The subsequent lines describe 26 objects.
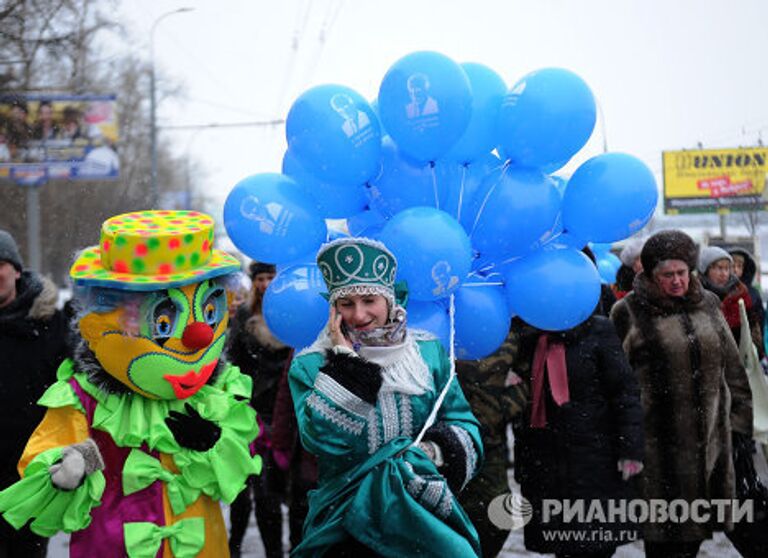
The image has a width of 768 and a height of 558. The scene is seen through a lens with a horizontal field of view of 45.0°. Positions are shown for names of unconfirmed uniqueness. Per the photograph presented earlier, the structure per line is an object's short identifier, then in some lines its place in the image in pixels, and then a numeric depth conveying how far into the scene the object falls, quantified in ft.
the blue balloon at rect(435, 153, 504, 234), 12.46
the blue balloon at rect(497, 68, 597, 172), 11.70
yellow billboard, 135.74
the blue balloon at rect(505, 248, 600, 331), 12.22
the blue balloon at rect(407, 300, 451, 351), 11.67
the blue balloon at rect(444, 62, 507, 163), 12.57
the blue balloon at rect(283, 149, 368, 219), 12.60
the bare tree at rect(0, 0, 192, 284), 28.60
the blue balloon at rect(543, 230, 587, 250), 12.95
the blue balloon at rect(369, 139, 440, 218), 12.23
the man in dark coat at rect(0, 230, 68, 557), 15.31
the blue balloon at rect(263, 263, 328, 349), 12.03
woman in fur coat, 15.66
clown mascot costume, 11.10
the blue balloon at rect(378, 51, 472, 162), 11.28
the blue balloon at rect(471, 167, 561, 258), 11.95
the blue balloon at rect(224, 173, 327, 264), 11.95
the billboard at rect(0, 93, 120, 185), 55.01
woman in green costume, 9.43
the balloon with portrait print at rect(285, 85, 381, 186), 11.59
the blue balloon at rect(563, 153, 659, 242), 12.22
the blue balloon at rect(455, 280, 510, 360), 12.11
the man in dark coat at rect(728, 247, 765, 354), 27.94
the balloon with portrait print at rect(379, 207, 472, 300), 11.08
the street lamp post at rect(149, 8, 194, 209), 70.79
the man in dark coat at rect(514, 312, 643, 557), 14.79
